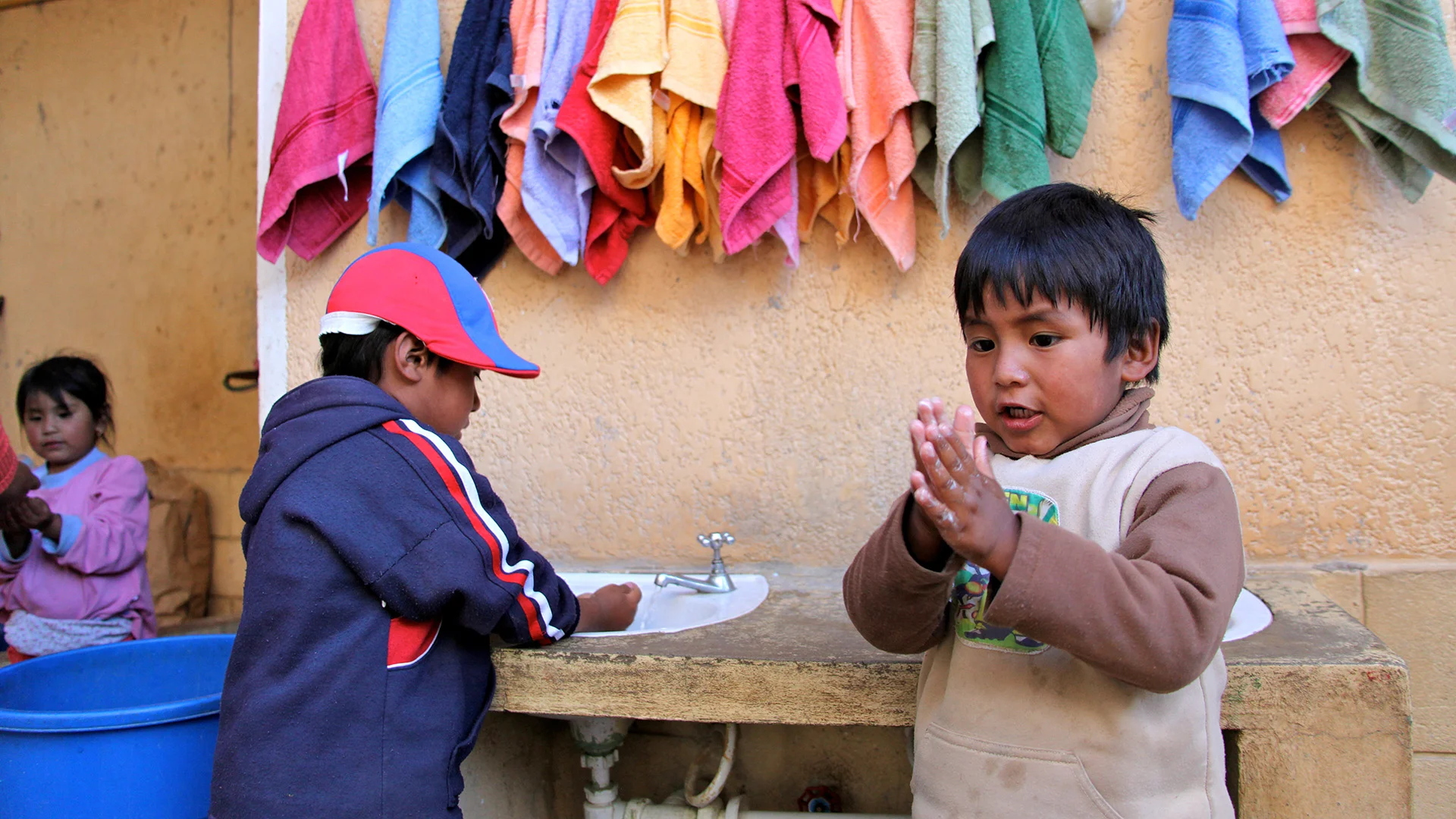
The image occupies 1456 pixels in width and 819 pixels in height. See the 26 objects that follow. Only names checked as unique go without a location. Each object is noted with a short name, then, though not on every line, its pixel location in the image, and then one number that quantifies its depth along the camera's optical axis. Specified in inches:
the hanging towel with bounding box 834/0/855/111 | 71.9
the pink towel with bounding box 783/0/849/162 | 69.7
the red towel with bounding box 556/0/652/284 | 74.0
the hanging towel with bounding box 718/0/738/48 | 75.2
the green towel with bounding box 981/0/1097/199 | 67.9
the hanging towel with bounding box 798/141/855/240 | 74.0
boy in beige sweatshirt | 31.4
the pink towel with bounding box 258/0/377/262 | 80.4
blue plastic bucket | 52.1
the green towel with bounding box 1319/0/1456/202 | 63.1
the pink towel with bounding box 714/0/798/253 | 70.6
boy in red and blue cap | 47.2
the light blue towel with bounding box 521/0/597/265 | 75.9
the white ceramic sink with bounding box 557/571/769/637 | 70.3
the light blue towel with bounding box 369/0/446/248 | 77.9
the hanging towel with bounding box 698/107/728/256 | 73.4
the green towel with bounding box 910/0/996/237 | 68.4
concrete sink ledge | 47.8
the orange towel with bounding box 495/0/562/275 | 76.4
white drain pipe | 68.7
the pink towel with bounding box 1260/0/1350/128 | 65.6
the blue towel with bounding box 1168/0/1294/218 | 64.9
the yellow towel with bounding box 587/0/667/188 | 72.2
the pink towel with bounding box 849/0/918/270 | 71.1
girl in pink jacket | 79.4
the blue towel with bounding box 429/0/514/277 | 77.9
